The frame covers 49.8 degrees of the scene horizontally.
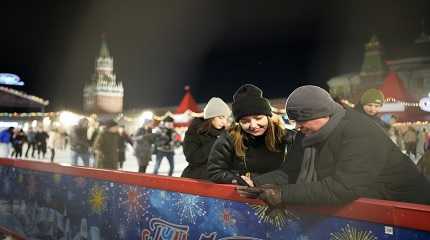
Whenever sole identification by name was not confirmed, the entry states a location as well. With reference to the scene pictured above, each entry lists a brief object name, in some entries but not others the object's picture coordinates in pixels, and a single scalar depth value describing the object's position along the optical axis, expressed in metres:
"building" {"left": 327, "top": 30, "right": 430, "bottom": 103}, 40.53
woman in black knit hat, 2.62
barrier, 1.64
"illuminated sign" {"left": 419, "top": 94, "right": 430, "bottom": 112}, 13.31
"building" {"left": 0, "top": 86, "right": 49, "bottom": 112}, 65.50
